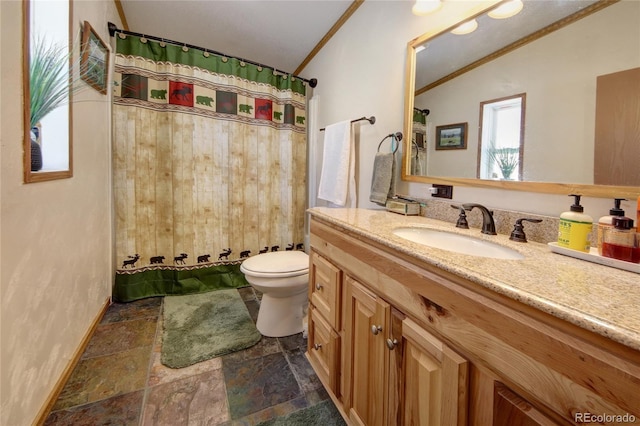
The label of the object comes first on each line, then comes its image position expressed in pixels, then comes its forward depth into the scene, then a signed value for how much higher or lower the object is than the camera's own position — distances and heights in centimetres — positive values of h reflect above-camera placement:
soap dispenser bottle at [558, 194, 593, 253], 74 -6
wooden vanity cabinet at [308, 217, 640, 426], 41 -30
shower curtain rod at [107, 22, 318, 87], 189 +118
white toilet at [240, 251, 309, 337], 165 -52
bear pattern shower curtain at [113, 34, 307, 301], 206 +30
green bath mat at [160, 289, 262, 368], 156 -83
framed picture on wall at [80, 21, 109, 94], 147 +81
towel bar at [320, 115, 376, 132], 176 +54
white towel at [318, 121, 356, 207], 193 +27
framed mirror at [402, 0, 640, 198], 77 +41
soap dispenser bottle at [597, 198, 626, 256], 69 -3
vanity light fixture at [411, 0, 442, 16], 130 +95
